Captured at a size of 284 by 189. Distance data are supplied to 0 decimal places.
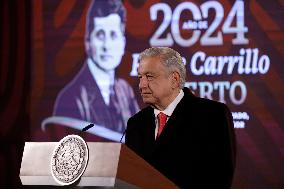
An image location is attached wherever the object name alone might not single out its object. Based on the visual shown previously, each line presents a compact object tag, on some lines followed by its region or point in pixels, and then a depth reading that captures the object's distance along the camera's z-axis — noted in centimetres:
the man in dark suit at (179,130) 701
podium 655
